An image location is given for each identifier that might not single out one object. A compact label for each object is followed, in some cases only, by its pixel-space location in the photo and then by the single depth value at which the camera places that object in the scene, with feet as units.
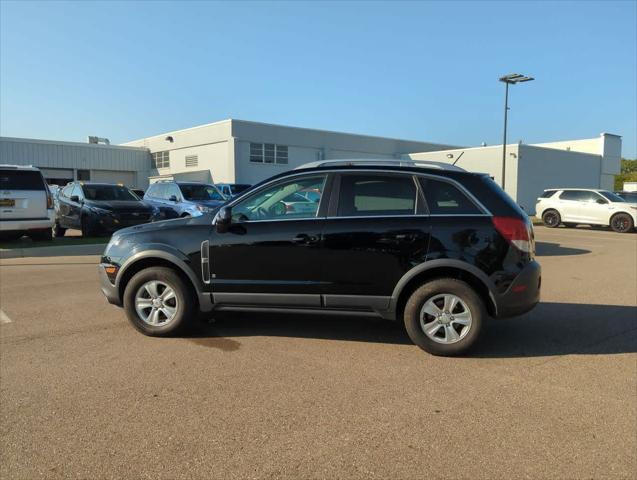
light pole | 75.77
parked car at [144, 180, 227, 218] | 46.38
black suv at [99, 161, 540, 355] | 15.06
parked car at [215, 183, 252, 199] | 75.51
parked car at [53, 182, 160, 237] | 47.67
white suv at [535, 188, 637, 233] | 64.49
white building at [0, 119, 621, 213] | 111.86
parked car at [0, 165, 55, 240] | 40.24
